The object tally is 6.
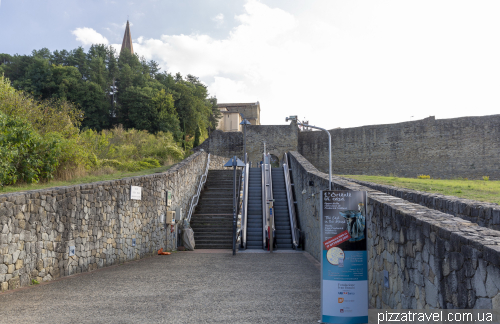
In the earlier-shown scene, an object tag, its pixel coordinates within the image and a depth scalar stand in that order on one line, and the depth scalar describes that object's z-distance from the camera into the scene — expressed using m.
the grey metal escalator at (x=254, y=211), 13.21
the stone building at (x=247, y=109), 73.94
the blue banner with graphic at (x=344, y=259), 4.53
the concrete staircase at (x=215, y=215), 13.30
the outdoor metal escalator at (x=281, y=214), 13.12
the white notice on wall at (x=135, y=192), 10.36
